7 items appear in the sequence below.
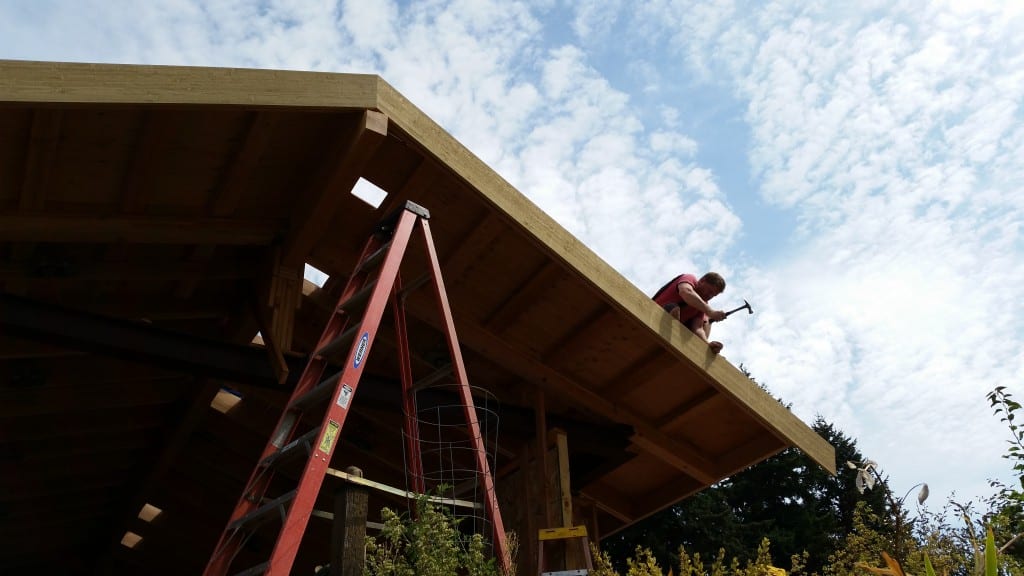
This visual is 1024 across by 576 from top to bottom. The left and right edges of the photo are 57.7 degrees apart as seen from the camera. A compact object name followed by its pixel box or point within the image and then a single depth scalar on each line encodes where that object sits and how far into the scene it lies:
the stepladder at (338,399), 4.19
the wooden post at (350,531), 3.94
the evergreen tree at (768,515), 19.58
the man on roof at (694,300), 7.36
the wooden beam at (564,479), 7.36
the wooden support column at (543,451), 7.46
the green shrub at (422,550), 3.86
